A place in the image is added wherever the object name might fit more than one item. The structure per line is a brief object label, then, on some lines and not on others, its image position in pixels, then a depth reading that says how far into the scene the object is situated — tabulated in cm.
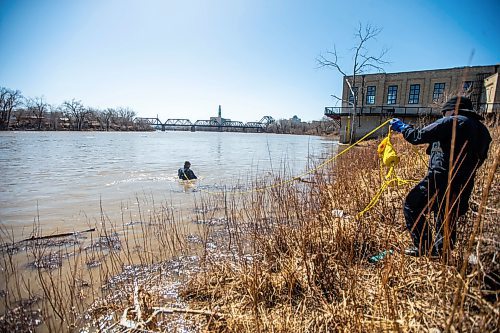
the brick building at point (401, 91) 3097
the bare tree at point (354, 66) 3005
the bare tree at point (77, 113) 8475
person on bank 259
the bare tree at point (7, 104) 6531
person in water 1131
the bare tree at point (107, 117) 9770
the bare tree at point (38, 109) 7721
